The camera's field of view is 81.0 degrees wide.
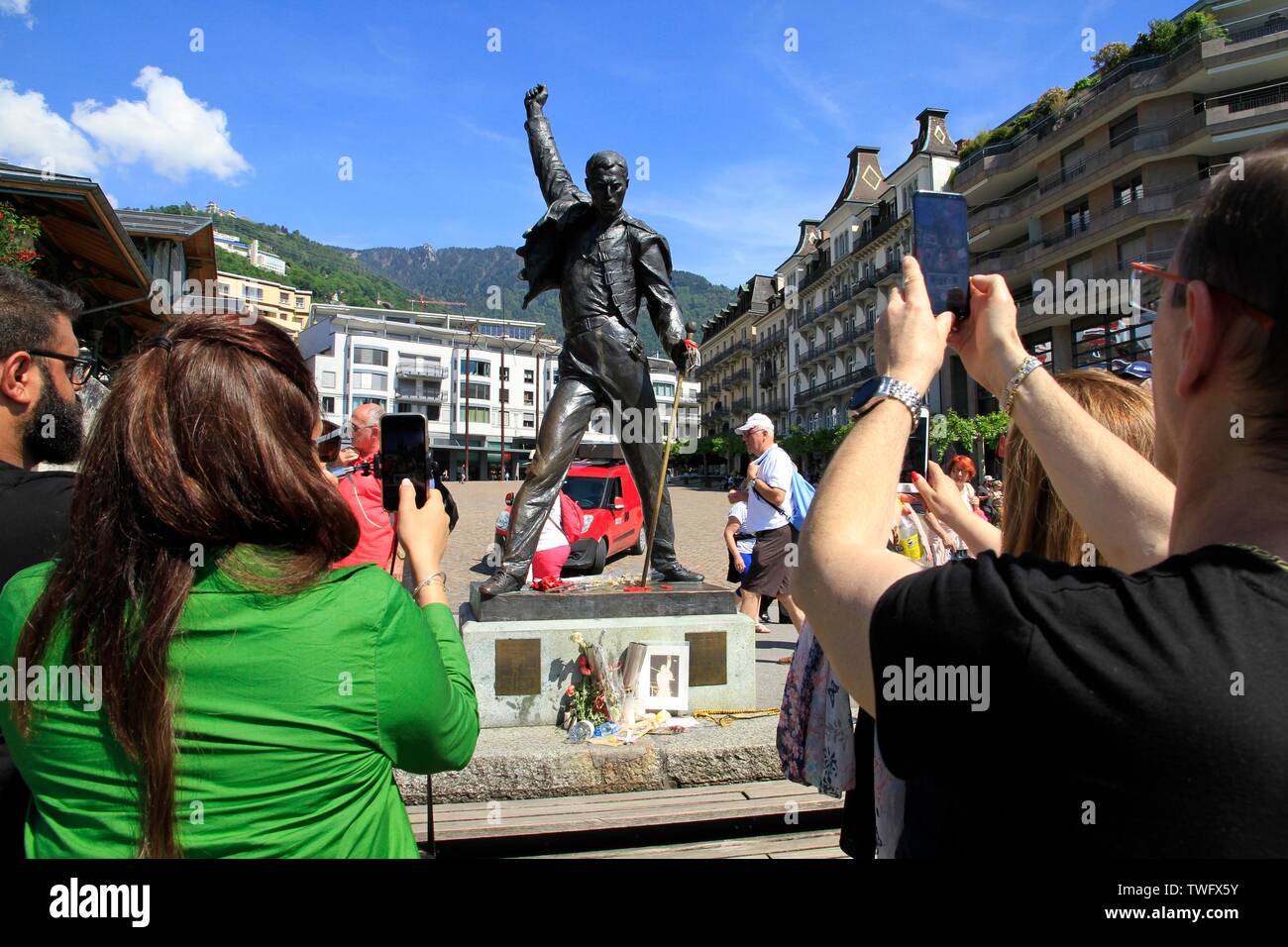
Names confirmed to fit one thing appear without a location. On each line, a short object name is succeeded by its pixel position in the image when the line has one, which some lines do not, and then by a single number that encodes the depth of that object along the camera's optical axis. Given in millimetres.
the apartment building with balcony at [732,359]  73562
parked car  12938
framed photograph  4535
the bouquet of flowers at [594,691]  4371
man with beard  1762
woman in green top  1179
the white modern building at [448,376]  72000
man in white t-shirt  6691
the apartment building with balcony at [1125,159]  27562
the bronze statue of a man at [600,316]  5148
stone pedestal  4434
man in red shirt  4125
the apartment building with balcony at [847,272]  45438
